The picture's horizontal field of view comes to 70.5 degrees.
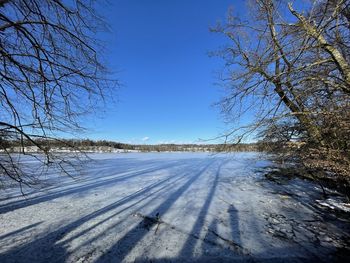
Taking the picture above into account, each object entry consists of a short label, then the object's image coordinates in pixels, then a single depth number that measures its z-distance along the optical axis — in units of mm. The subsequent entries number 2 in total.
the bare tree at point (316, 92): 3949
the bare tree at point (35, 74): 2547
